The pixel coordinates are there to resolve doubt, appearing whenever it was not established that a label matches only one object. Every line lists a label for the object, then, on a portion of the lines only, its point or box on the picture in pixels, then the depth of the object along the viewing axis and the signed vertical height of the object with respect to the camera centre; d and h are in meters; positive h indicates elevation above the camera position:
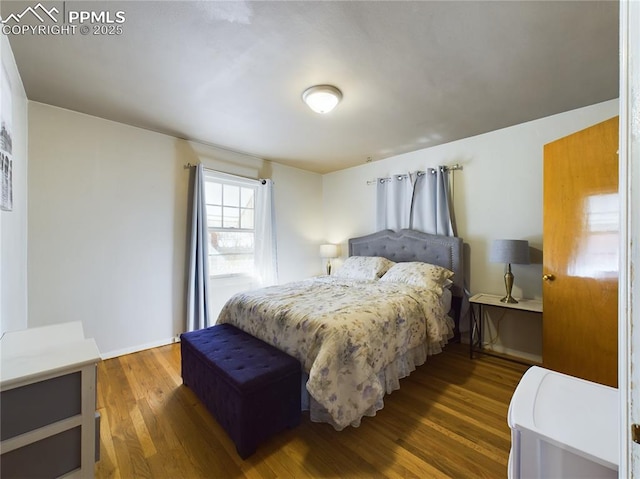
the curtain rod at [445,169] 3.29 +0.89
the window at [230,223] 3.60 +0.22
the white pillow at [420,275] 2.86 -0.38
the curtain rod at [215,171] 3.33 +0.88
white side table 2.50 -0.73
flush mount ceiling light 2.14 +1.15
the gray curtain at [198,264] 3.21 -0.31
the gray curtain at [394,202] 3.71 +0.54
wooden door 1.81 -0.09
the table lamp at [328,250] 4.48 -0.17
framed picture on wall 1.50 +0.53
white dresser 0.97 -0.67
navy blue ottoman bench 1.54 -0.91
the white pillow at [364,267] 3.42 -0.36
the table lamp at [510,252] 2.52 -0.11
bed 1.71 -0.63
